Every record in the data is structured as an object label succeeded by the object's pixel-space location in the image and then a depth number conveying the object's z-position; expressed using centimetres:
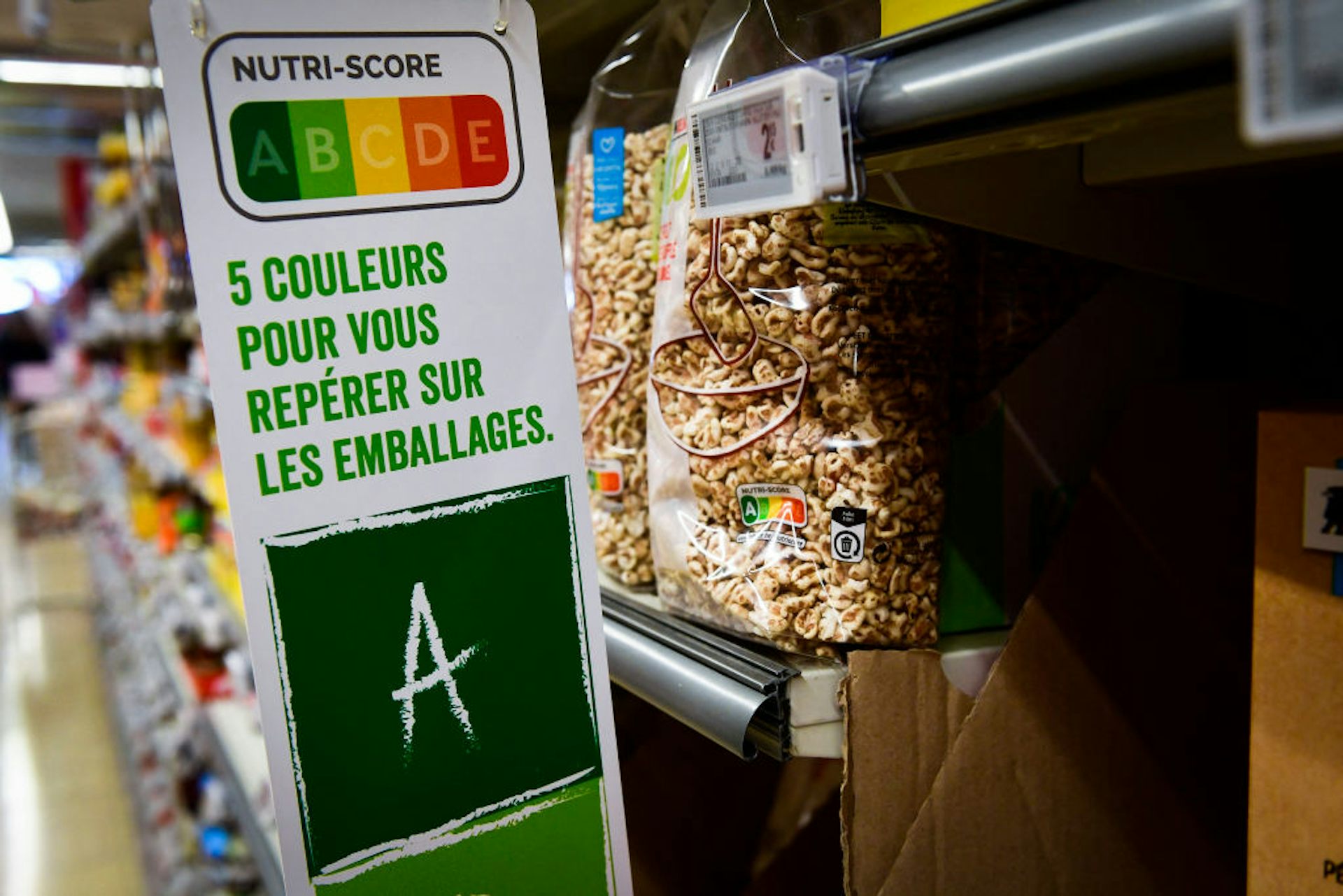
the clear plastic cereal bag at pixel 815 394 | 81
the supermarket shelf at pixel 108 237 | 344
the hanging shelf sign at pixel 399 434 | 69
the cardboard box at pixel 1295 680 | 59
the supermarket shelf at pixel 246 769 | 186
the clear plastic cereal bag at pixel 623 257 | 105
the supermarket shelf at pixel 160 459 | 261
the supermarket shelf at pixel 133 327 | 259
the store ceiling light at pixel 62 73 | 486
